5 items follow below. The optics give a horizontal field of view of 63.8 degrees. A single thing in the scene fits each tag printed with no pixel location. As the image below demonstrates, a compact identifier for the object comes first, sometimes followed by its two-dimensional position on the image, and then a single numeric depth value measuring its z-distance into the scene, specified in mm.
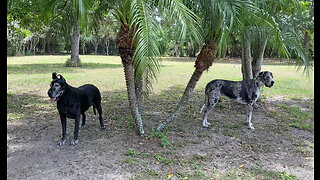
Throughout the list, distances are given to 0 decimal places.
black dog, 4332
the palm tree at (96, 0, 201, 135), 3586
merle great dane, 6188
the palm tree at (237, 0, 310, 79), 4230
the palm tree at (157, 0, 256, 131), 3965
